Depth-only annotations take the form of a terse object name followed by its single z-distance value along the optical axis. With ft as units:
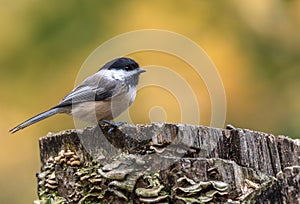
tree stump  14.49
